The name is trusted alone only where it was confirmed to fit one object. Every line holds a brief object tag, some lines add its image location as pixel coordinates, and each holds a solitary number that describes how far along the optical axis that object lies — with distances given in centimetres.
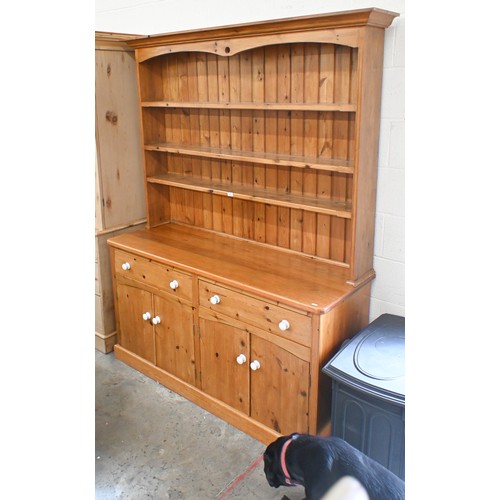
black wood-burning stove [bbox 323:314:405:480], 206
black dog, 102
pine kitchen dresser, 236
